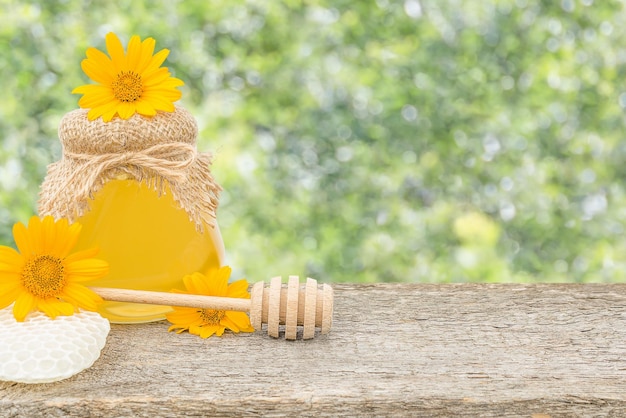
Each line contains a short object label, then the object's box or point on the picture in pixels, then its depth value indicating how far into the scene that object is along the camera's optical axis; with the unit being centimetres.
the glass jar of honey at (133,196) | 106
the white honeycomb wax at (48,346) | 99
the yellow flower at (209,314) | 108
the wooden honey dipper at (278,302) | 105
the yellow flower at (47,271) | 103
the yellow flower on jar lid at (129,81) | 106
